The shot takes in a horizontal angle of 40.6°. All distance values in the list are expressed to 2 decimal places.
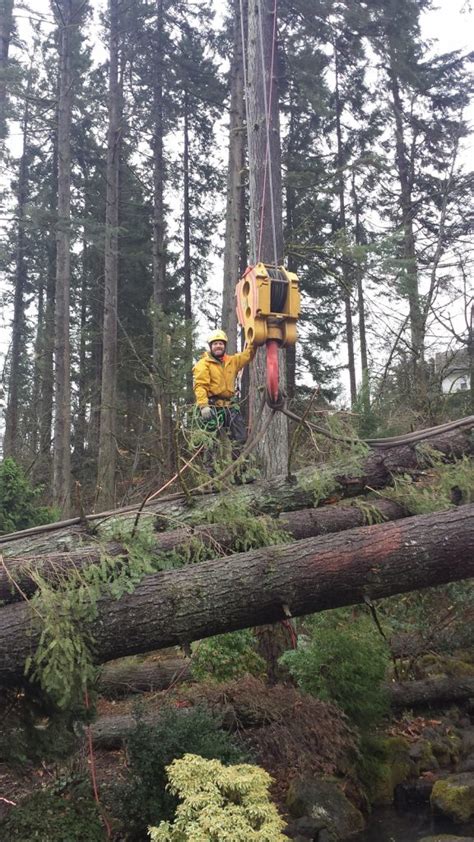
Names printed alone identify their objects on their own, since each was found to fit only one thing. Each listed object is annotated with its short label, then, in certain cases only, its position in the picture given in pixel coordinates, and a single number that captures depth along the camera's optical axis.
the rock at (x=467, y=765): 5.51
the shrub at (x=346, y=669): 5.23
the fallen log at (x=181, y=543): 3.60
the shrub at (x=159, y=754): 3.81
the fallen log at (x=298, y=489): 4.38
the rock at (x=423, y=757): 5.64
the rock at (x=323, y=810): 4.48
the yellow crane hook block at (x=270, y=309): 4.32
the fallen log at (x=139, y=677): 6.37
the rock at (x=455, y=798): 4.89
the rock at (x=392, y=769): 5.27
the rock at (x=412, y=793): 5.28
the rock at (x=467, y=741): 5.89
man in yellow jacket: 5.89
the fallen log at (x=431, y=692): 6.45
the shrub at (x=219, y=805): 3.03
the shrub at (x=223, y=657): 5.79
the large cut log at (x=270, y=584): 3.44
